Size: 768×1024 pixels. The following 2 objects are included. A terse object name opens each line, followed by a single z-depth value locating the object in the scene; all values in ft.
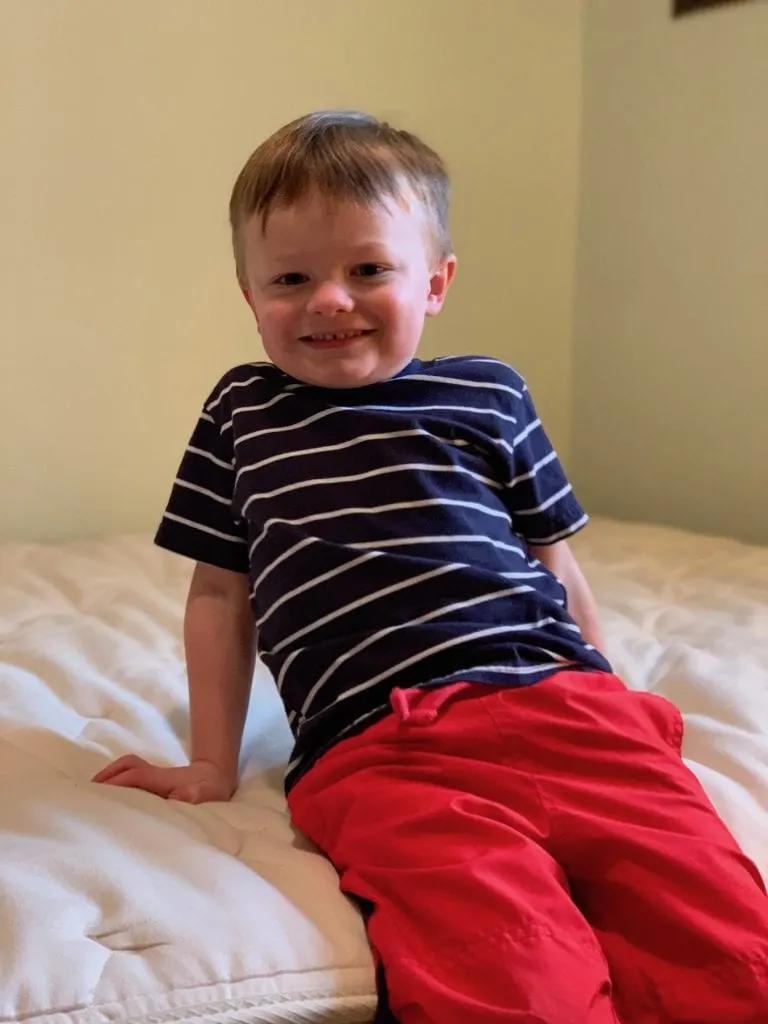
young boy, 1.82
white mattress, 1.70
